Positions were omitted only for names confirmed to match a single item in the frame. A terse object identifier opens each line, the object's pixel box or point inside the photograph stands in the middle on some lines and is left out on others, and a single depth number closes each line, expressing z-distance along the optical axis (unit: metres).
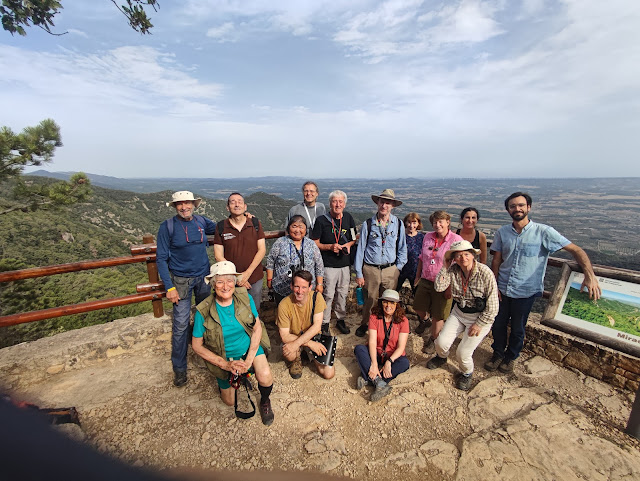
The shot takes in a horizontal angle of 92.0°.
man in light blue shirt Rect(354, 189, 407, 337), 4.07
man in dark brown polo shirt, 3.65
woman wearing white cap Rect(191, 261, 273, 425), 2.97
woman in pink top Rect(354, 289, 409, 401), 3.39
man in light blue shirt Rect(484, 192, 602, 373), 3.24
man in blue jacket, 3.41
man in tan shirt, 3.51
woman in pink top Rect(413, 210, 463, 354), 3.81
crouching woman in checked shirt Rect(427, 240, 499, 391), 3.30
